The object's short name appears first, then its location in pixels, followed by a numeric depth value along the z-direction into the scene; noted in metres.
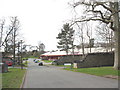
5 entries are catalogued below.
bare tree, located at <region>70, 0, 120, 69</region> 17.92
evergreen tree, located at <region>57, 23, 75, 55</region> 67.00
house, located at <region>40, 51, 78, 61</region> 69.63
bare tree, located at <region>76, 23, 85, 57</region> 37.99
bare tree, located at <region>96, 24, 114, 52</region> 28.82
